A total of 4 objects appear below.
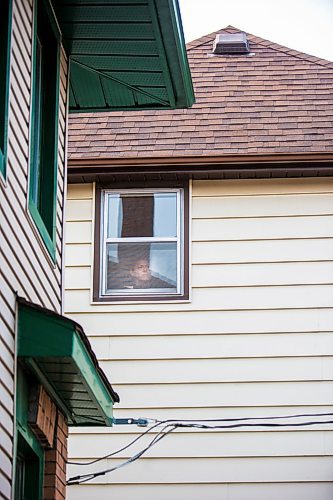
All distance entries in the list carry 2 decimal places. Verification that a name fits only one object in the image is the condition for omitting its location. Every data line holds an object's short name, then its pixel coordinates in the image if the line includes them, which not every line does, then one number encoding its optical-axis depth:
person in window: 12.48
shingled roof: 12.77
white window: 12.48
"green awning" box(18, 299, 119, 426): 6.77
